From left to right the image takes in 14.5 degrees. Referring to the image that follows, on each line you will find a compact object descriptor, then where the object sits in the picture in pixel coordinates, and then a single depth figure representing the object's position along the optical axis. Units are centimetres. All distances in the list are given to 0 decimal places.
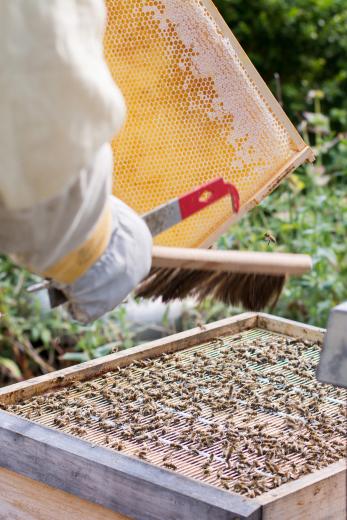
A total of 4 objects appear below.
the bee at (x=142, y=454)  359
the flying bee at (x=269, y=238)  441
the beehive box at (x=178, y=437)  327
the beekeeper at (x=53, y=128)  208
